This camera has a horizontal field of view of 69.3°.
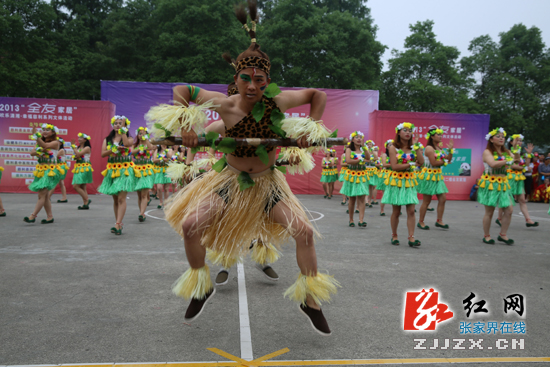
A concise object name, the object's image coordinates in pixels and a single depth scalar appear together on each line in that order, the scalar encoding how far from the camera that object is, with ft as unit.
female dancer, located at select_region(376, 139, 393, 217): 31.53
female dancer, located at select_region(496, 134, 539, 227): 25.62
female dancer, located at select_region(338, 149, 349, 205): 30.54
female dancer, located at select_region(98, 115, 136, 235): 21.86
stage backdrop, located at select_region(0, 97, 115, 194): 48.60
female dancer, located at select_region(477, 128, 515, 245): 20.88
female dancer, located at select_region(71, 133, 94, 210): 34.42
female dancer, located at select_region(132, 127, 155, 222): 25.82
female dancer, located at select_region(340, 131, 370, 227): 27.09
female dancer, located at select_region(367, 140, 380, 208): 37.59
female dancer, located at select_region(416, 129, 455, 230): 25.96
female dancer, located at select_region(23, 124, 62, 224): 25.08
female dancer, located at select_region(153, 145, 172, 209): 33.92
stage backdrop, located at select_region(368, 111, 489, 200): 53.57
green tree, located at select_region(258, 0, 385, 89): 82.53
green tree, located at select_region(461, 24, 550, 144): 91.71
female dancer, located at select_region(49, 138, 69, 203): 27.25
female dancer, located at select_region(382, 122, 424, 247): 20.30
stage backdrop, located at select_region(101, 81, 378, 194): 50.19
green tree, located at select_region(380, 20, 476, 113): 93.25
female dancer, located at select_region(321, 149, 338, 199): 48.19
